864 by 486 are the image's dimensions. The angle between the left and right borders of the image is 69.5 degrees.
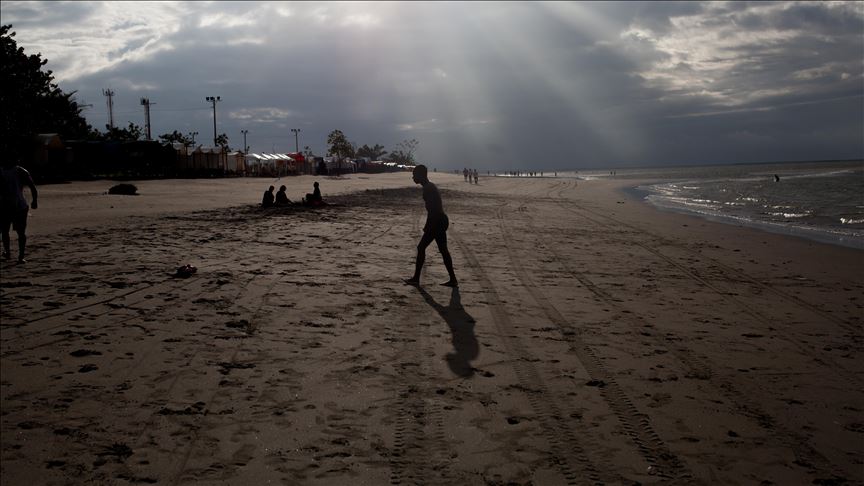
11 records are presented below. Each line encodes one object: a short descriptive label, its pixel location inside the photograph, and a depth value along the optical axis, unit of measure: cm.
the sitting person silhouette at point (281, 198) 1878
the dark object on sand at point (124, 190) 2283
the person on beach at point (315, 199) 1912
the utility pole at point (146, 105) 6783
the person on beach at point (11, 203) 910
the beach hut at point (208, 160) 4728
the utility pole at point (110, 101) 7500
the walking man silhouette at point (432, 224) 868
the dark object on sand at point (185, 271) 798
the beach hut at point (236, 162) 5429
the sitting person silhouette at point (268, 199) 1844
